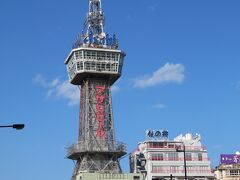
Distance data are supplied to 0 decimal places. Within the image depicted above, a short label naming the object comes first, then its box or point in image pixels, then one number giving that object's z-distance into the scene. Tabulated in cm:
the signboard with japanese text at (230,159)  17638
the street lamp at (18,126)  4041
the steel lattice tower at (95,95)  15138
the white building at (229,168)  17662
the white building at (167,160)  16625
